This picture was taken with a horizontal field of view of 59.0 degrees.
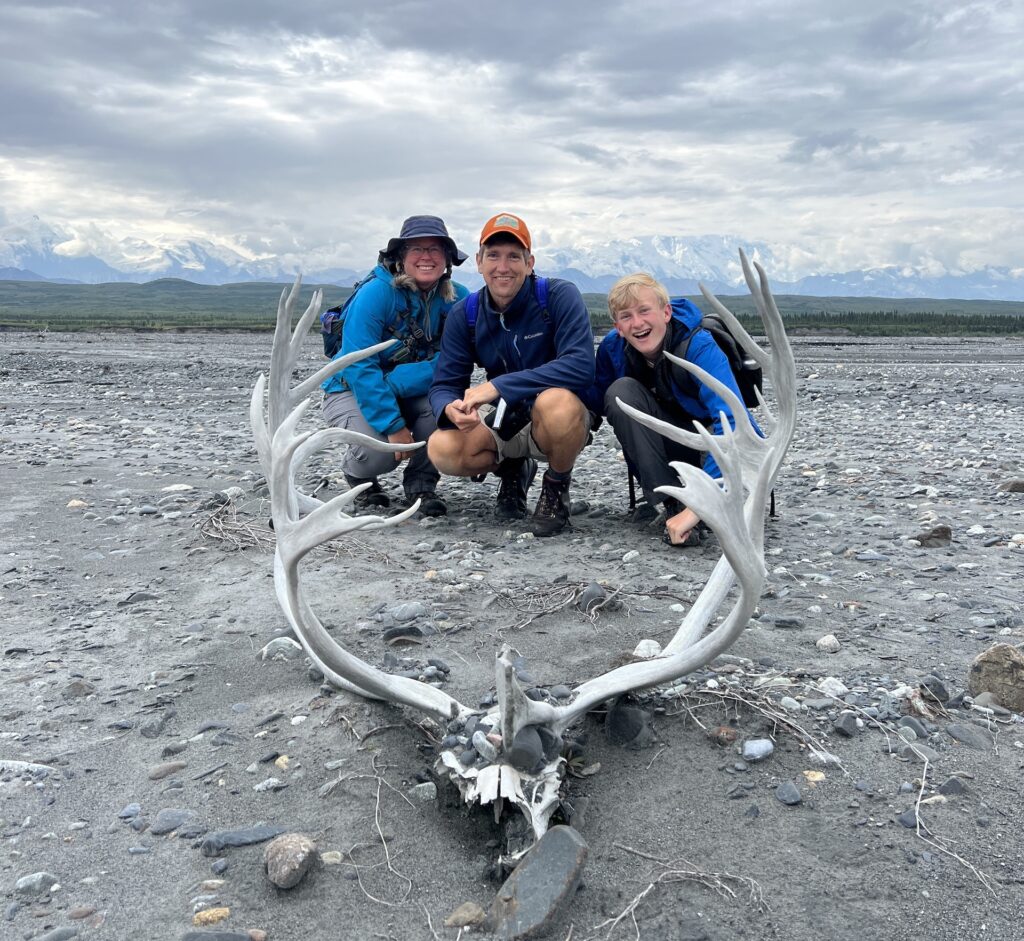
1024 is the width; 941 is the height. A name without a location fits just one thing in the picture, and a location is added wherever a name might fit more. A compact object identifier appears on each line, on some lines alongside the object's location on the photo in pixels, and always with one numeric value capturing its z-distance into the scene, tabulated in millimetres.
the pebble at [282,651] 4355
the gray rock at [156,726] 3777
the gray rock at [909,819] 3037
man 6004
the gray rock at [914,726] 3508
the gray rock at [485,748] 3098
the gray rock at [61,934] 2645
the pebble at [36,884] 2842
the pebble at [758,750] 3398
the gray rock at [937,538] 6023
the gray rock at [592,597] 4852
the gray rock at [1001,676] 3705
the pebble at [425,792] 3275
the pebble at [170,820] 3152
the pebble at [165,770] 3465
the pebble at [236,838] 3035
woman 6781
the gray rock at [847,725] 3504
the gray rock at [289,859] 2857
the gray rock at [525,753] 3041
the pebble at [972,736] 3447
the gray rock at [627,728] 3529
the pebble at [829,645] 4293
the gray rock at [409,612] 4812
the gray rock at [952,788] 3180
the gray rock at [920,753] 3355
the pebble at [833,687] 3771
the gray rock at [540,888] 2689
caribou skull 3051
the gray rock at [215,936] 2643
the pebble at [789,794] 3185
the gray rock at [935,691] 3744
